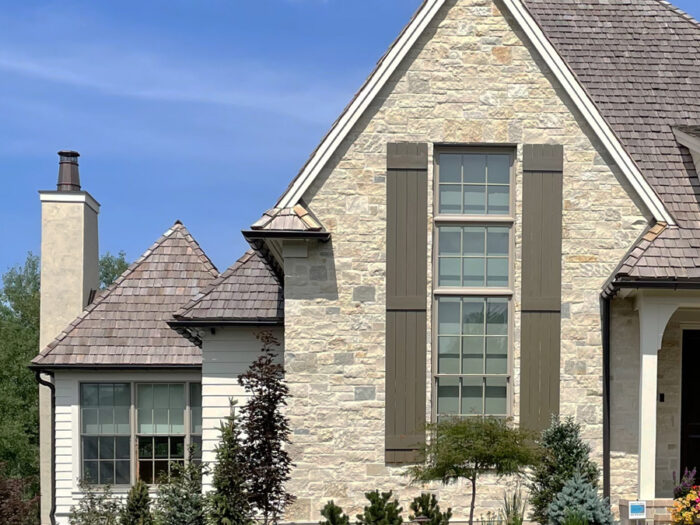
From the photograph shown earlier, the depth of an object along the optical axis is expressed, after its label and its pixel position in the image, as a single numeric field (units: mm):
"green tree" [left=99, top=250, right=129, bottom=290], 55812
